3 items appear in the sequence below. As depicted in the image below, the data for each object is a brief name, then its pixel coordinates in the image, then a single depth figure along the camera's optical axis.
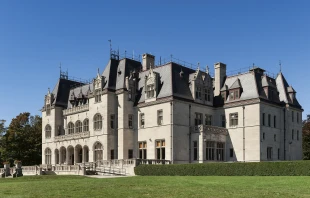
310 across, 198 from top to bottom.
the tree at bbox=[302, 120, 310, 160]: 68.50
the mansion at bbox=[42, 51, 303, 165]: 49.56
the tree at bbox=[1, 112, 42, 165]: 73.81
